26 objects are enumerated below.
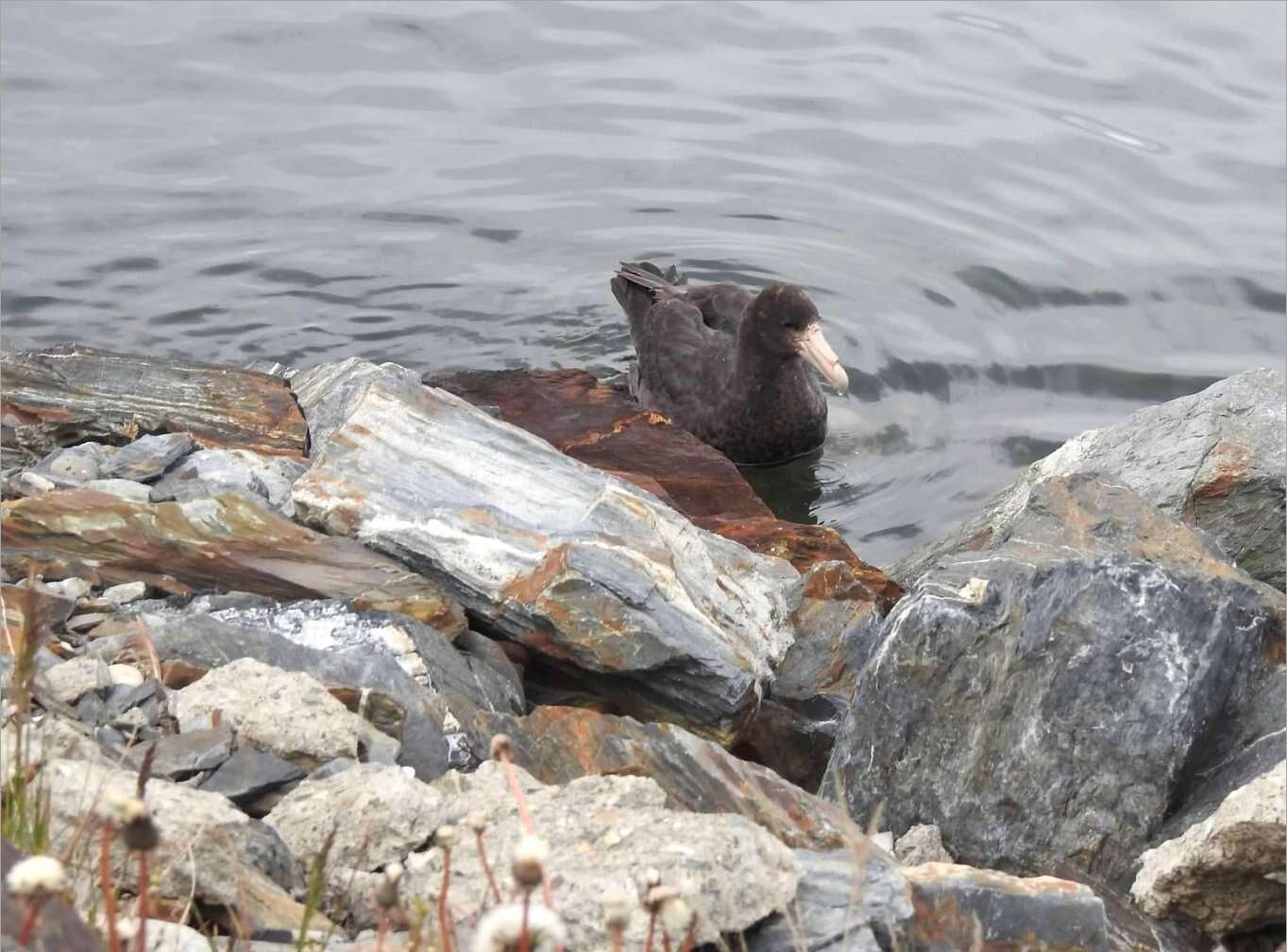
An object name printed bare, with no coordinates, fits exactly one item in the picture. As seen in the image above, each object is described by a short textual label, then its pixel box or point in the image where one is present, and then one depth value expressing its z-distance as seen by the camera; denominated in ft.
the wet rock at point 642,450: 48.75
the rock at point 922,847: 29.32
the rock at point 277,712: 26.43
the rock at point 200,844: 21.08
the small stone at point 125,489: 37.47
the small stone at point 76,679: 26.86
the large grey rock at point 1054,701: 29.25
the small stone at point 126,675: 27.78
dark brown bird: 63.72
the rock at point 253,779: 24.89
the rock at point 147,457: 39.14
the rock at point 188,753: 24.85
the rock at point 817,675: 36.04
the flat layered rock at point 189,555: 34.27
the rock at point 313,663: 29.09
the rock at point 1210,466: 40.73
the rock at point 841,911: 21.24
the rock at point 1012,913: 22.84
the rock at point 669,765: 24.79
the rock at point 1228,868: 24.36
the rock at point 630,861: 20.66
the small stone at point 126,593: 33.01
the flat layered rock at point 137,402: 43.80
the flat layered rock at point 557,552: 34.58
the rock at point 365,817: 23.00
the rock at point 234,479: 37.68
